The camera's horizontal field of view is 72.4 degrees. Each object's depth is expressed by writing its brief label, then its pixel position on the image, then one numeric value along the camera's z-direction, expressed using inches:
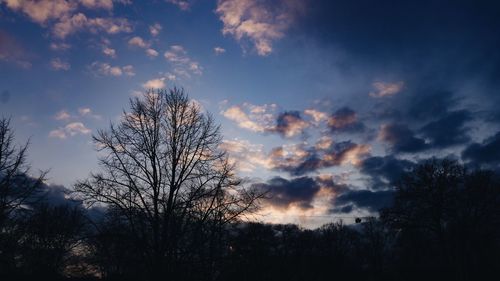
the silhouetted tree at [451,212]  1344.7
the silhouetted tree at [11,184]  670.5
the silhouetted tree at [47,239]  1083.3
